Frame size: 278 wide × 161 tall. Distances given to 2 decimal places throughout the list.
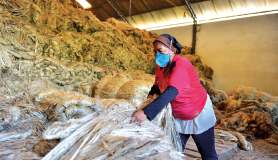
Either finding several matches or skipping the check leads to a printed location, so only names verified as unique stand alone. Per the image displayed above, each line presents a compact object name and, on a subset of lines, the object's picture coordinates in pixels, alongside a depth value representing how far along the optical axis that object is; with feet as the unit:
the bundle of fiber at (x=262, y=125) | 13.35
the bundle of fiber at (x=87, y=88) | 12.64
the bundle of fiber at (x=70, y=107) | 7.81
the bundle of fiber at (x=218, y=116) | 15.13
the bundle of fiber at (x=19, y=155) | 3.33
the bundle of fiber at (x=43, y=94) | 9.59
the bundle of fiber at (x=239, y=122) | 14.16
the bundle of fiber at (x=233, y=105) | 17.02
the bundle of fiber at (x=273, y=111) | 14.89
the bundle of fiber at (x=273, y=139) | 12.18
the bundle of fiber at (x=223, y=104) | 18.88
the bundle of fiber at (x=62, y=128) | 3.26
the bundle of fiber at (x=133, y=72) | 15.68
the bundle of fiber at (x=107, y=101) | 8.45
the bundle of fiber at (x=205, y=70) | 24.01
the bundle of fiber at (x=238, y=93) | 19.19
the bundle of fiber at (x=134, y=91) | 9.93
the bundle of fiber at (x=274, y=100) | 16.34
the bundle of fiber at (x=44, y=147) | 3.64
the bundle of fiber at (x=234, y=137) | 10.60
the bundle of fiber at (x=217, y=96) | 20.20
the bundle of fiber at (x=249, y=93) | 18.20
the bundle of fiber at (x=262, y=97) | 17.21
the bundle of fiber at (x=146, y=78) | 12.66
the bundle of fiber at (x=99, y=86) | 11.94
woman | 4.65
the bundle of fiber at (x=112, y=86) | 11.29
